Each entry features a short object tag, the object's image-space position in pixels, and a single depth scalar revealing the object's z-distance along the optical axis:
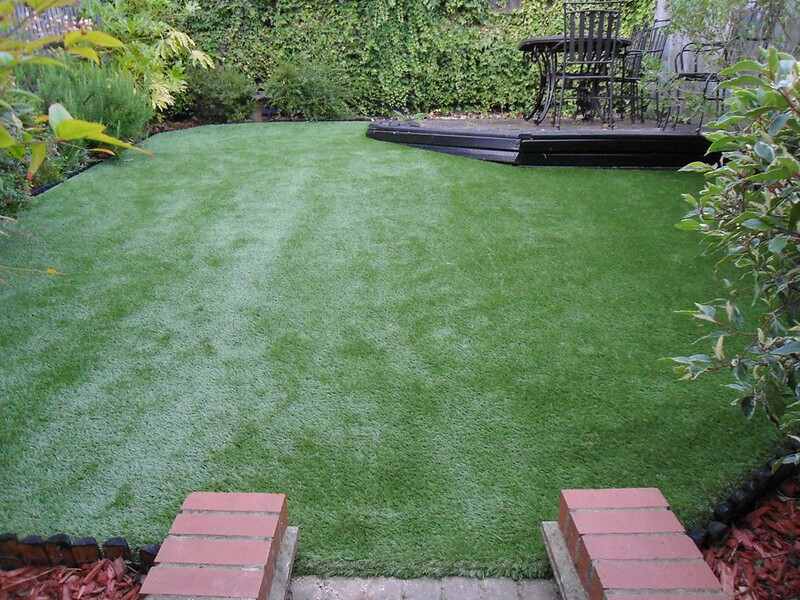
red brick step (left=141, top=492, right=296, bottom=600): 1.33
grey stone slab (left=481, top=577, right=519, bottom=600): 1.58
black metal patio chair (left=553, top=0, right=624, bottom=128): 5.08
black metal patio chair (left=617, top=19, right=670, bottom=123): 6.15
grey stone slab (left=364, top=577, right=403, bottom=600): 1.58
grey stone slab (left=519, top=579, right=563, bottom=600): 1.58
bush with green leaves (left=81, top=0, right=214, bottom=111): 7.04
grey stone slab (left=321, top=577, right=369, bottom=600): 1.58
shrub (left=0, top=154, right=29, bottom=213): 3.74
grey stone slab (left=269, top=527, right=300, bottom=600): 1.45
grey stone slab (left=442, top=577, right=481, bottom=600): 1.58
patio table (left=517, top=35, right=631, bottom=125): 5.57
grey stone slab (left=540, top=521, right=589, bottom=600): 1.47
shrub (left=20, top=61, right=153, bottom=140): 5.34
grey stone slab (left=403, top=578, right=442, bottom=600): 1.58
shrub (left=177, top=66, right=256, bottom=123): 7.91
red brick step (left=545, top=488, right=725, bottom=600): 1.32
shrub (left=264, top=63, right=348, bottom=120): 7.91
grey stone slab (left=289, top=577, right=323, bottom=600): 1.58
